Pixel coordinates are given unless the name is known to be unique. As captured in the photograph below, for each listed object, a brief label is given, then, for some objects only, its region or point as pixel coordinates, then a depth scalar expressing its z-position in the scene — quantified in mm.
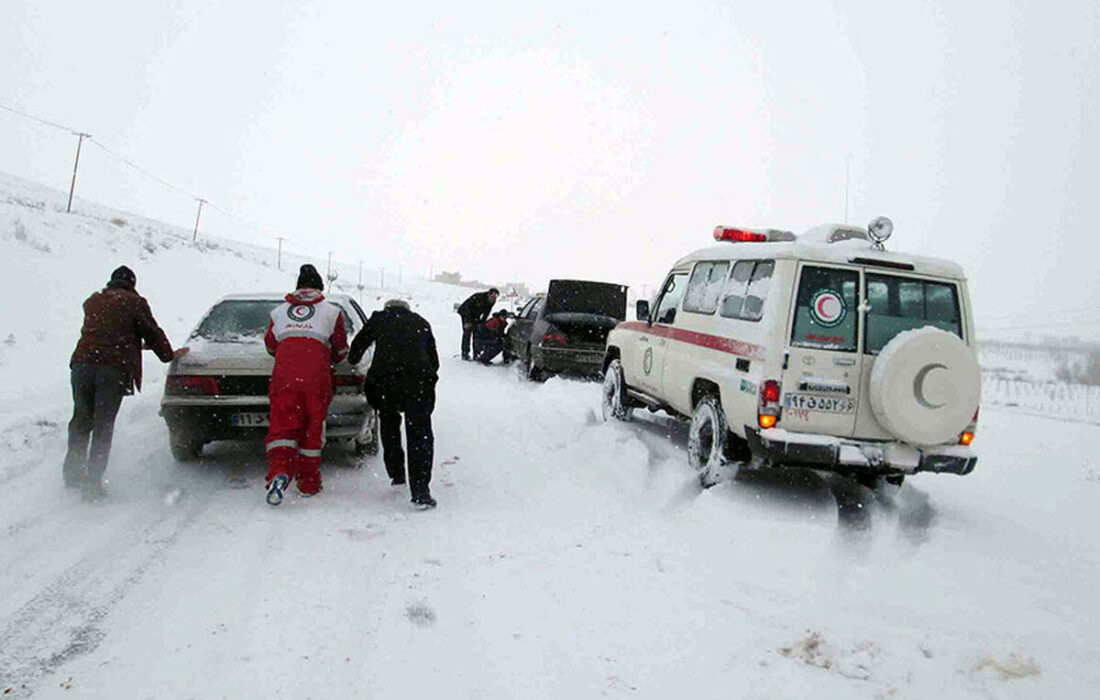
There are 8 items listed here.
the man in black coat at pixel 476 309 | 15070
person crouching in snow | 15438
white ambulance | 5121
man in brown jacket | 5234
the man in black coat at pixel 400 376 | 5500
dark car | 12000
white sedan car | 5602
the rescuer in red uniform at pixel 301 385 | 5199
